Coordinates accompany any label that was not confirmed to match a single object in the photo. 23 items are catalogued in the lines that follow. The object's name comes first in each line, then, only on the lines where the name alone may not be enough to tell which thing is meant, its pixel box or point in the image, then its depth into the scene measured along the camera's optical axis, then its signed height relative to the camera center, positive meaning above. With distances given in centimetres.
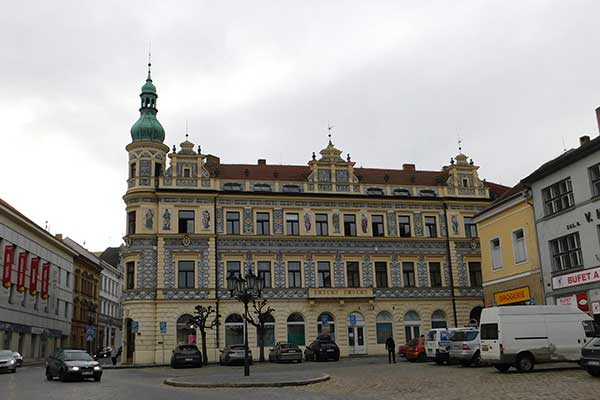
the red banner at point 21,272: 5188 +669
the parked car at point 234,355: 3822 -59
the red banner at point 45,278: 5772 +675
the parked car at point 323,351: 4034 -57
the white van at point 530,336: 2303 -8
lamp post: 2608 +243
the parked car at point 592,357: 1827 -74
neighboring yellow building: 3156 +440
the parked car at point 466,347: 2709 -47
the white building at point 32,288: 4984 +570
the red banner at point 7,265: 4894 +683
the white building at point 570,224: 2702 +487
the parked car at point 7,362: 3459 -46
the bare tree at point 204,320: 4250 +181
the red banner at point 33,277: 5525 +663
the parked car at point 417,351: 3453 -69
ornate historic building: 4553 +716
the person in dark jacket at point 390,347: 3459 -43
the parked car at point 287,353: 3934 -60
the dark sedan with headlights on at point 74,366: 2492 -61
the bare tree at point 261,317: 4378 +193
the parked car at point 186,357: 3684 -57
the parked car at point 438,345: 2967 -36
